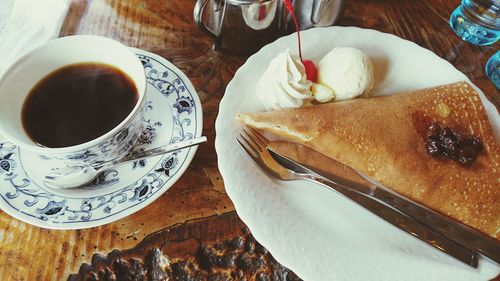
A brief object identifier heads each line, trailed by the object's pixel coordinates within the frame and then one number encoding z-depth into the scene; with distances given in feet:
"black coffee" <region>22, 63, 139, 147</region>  0.75
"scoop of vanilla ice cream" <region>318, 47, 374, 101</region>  0.90
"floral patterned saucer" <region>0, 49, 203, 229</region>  0.70
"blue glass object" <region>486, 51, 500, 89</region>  1.11
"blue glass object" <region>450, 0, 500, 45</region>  1.17
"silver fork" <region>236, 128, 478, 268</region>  0.74
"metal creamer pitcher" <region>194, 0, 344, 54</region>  0.95
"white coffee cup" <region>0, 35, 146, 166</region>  0.69
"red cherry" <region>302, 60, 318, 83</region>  0.93
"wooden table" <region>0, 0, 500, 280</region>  0.76
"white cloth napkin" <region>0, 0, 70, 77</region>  1.07
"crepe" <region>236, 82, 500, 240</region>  0.81
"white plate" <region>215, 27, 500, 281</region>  0.71
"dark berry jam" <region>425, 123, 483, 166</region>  0.82
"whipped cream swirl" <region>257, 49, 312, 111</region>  0.88
